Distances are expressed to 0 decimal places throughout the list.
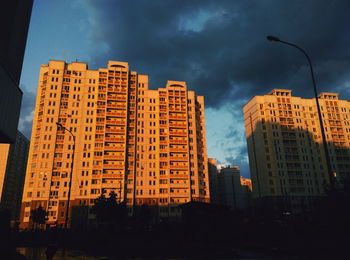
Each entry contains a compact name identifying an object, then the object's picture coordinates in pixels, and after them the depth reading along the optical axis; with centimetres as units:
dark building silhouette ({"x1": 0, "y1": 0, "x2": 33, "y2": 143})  2734
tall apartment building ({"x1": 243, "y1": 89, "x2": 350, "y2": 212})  10569
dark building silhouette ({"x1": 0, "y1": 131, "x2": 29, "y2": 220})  15984
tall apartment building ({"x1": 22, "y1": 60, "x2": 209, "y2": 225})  8788
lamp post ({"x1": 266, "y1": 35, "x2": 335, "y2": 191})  1706
